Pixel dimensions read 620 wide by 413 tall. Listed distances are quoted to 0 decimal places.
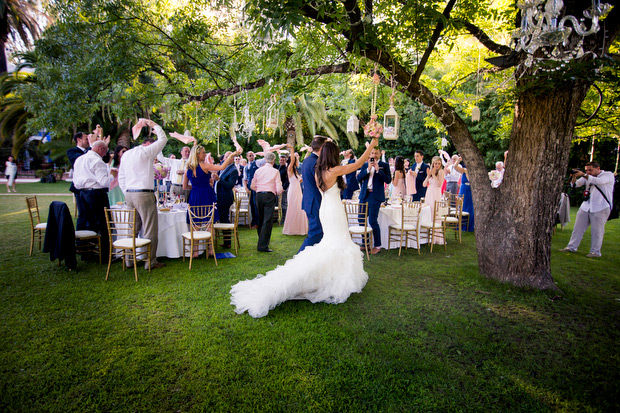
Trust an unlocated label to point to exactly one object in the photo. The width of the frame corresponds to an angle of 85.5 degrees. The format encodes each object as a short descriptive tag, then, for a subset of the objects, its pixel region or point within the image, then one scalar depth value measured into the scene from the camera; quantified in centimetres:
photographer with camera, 672
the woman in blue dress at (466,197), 972
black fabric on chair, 513
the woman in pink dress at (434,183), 799
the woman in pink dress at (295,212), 855
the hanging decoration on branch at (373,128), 392
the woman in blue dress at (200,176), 626
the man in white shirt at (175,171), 864
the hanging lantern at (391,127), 447
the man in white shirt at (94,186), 562
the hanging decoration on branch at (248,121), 639
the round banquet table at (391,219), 736
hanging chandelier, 285
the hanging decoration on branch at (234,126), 718
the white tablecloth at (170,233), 605
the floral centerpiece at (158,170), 863
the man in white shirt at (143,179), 512
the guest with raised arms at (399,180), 796
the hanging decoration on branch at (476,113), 545
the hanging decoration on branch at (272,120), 524
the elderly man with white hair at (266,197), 688
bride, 388
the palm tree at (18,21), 2158
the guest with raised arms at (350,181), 751
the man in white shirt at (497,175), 938
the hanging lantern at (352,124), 507
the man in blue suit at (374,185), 667
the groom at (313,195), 458
